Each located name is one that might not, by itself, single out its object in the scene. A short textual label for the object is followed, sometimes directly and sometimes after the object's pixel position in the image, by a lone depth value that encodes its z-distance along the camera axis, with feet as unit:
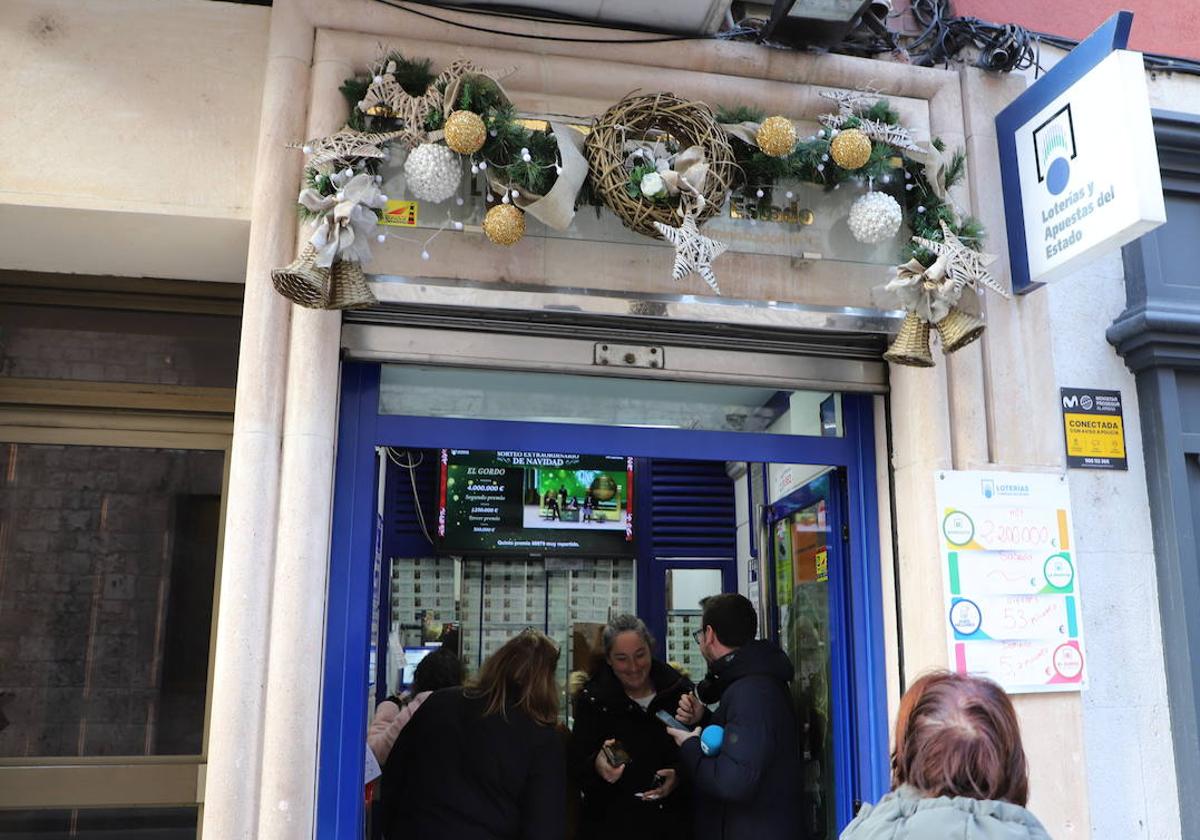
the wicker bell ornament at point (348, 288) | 9.07
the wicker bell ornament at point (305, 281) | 8.77
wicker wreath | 9.58
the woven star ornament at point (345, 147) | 9.57
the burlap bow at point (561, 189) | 9.63
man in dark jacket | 11.07
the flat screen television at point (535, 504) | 18.79
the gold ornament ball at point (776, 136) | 9.86
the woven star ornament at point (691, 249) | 9.36
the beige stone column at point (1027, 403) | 10.50
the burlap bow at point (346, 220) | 8.82
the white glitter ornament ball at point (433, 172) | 9.53
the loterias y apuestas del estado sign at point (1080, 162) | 9.45
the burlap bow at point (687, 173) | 9.22
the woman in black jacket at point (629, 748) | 12.94
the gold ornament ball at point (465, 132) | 9.20
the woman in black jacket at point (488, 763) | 10.84
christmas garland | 9.12
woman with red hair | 5.62
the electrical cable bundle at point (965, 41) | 12.10
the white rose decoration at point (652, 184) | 9.14
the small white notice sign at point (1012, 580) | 10.71
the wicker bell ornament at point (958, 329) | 9.78
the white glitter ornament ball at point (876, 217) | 10.50
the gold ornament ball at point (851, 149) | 10.20
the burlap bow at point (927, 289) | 9.73
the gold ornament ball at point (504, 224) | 9.43
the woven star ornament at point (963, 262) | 9.86
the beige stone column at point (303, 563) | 9.19
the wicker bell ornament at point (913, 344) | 10.02
